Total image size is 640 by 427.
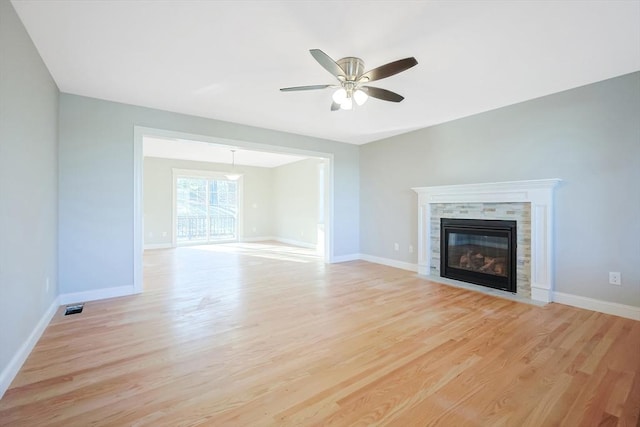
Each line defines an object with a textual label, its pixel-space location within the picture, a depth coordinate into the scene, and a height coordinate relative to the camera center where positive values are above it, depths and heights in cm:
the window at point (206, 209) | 859 +8
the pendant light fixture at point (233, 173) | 767 +122
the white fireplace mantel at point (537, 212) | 330 +1
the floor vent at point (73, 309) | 301 -109
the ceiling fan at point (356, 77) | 218 +116
